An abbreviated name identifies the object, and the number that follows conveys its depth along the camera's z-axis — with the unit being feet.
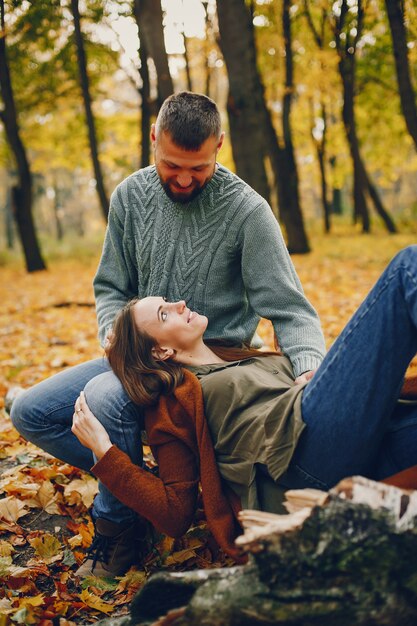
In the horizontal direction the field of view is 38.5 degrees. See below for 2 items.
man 8.96
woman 6.60
